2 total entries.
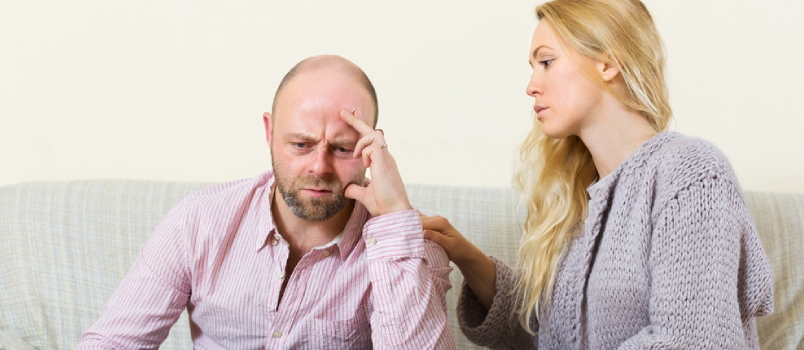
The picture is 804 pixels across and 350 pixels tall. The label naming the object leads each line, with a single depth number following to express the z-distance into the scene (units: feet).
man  4.88
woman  4.39
